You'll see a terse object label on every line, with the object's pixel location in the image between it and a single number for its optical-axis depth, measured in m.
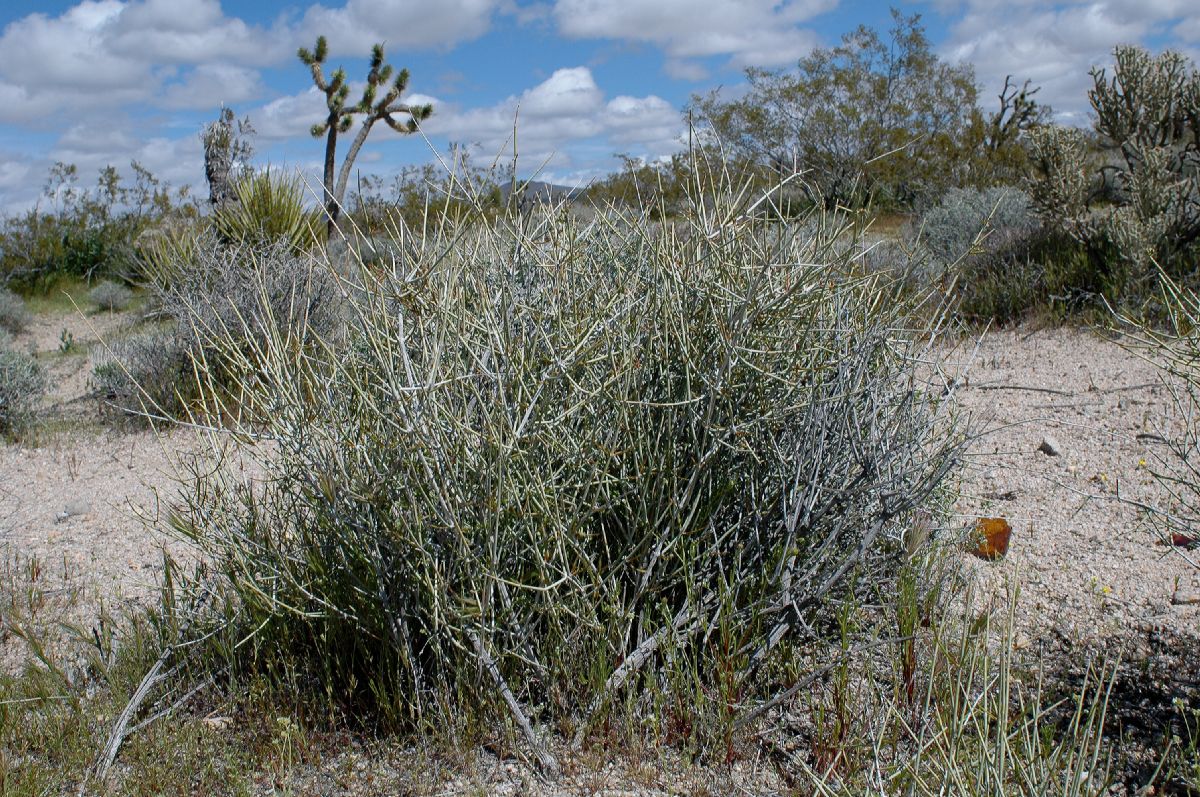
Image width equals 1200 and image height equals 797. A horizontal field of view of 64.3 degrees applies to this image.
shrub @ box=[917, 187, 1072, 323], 8.42
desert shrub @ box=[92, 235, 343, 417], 7.41
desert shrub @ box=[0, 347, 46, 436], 7.16
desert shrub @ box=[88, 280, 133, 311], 14.78
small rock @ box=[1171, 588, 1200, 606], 3.25
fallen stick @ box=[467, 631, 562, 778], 2.38
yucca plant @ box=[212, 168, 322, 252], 9.95
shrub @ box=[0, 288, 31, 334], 13.30
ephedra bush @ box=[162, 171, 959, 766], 2.38
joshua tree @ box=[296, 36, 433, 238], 15.12
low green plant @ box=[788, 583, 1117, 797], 1.67
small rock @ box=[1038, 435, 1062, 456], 4.98
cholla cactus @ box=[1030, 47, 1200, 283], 8.23
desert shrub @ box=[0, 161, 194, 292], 16.55
